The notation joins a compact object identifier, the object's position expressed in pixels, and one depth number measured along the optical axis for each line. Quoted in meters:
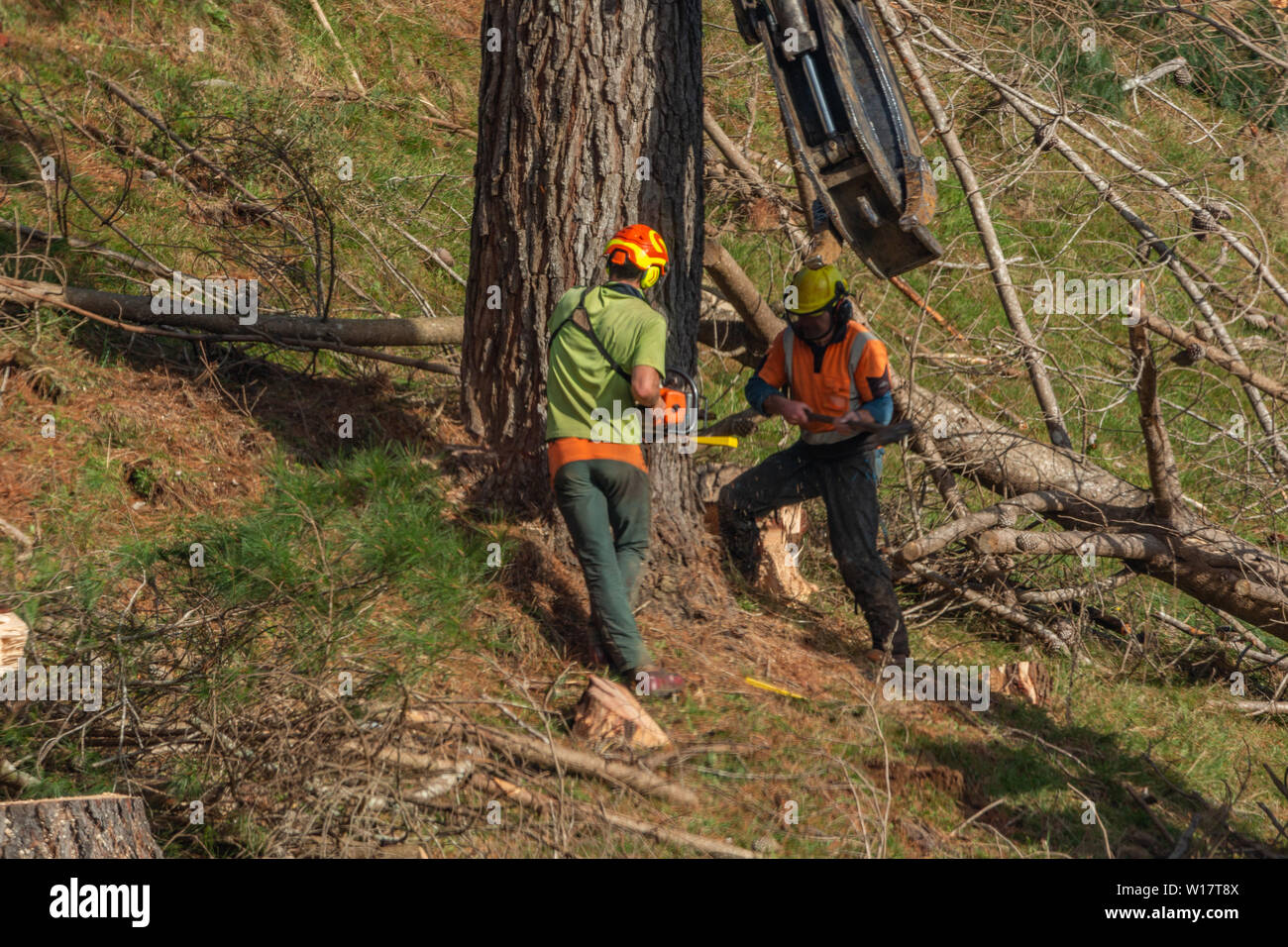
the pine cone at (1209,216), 14.68
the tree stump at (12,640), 8.38
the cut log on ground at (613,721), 9.22
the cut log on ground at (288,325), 13.05
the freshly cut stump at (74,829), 6.80
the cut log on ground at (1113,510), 13.24
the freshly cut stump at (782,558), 12.93
